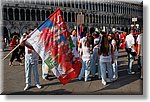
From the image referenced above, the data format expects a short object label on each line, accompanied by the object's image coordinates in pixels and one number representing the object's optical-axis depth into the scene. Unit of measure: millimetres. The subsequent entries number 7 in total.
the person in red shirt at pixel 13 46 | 9000
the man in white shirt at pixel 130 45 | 7113
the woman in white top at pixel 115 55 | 6812
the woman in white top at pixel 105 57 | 6195
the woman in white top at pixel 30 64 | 5930
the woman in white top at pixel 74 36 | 7039
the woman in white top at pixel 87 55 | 6594
